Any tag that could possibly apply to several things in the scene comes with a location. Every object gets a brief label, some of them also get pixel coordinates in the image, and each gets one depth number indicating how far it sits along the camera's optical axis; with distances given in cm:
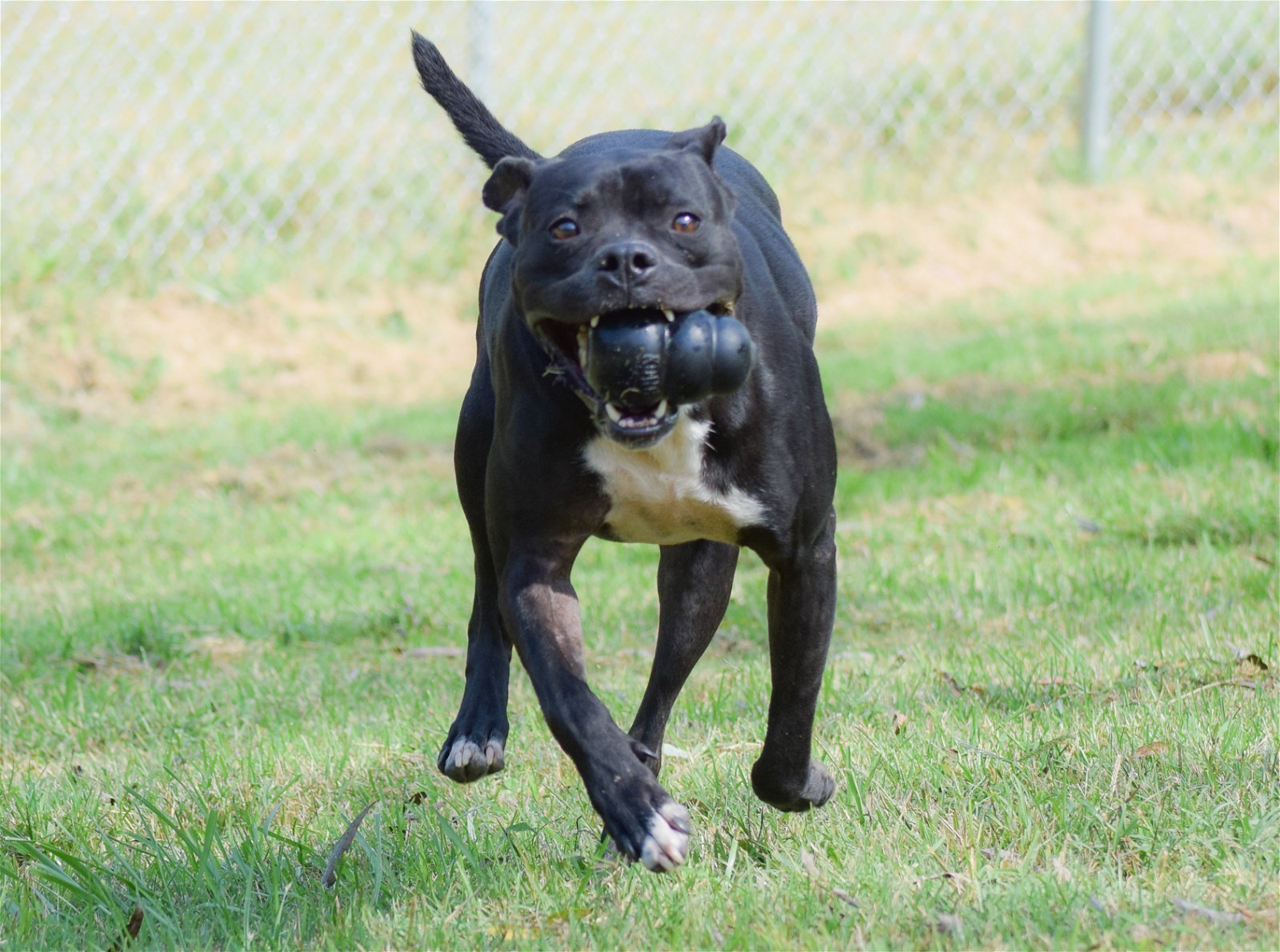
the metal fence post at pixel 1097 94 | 2194
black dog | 562
